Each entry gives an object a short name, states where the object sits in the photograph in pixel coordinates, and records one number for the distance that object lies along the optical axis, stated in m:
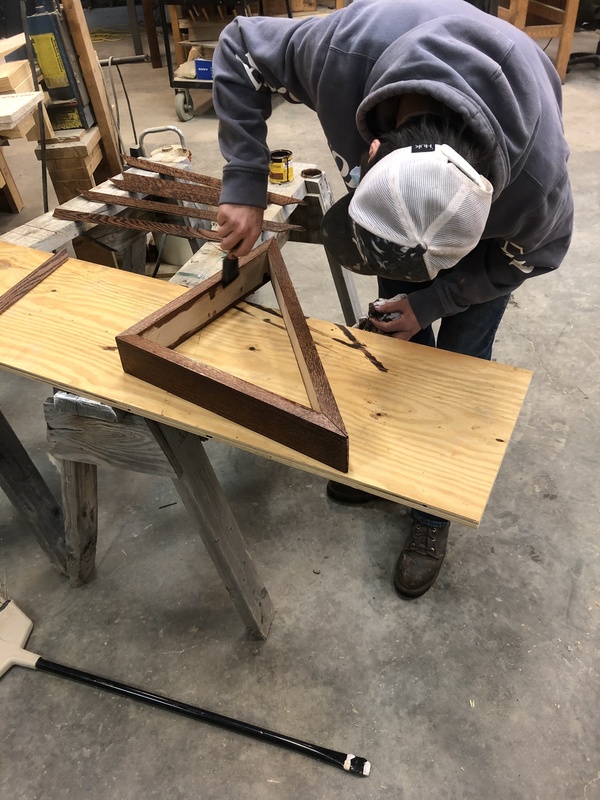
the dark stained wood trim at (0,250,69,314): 1.35
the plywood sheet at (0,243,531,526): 0.96
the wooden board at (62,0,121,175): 2.38
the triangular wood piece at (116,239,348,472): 0.96
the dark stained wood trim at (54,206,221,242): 1.78
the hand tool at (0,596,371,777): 1.37
